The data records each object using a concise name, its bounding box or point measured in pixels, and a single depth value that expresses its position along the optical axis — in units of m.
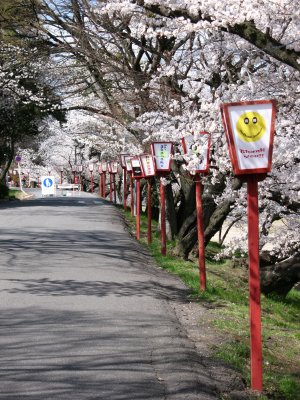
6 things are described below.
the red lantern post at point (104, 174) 47.02
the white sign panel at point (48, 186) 47.69
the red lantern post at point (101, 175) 49.91
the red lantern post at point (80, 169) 67.62
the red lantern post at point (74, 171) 70.08
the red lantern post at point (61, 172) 77.20
